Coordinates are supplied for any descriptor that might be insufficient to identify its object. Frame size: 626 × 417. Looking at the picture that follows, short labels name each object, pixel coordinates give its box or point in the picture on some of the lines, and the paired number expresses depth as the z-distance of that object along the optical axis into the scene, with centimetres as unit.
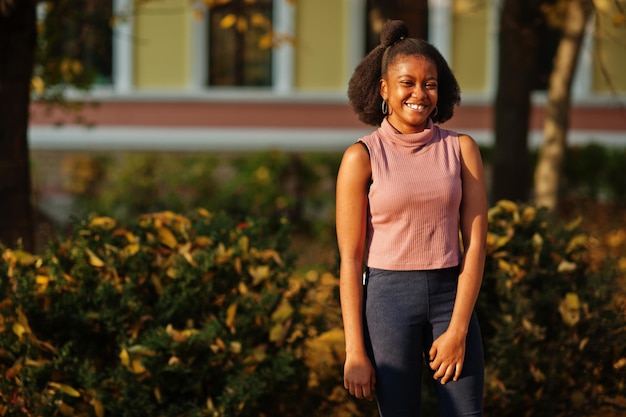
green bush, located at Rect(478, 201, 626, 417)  721
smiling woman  497
